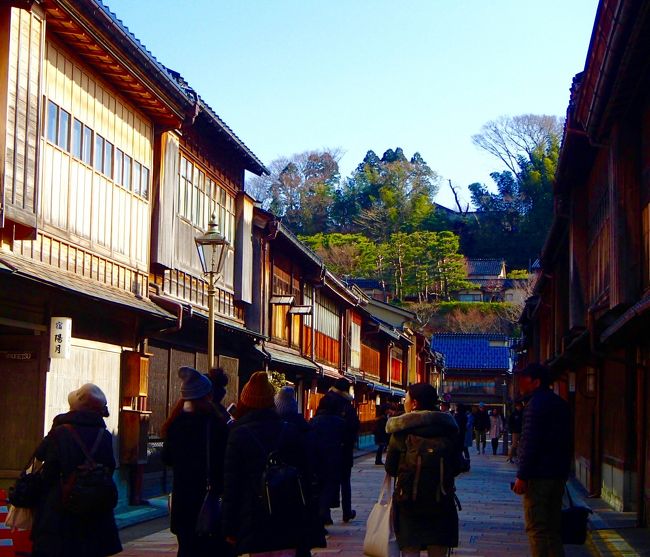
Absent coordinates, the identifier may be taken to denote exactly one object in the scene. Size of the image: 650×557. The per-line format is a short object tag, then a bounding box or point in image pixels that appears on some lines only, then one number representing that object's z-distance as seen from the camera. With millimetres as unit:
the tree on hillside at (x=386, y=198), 91188
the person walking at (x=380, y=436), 33250
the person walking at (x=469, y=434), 31753
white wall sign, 13875
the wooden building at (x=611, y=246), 13273
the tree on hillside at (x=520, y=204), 85812
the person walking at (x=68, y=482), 7410
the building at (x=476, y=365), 81562
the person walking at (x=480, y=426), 46000
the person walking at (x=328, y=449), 13930
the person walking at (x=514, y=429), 30500
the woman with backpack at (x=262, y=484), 7160
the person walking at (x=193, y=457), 8062
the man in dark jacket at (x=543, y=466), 9148
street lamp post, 15584
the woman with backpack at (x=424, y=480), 8320
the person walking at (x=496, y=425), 44900
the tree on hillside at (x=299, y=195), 94312
